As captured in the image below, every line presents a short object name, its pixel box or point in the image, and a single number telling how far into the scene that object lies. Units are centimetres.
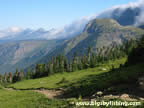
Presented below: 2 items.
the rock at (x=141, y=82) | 2909
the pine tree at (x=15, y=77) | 17680
